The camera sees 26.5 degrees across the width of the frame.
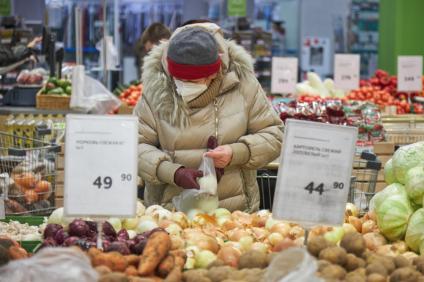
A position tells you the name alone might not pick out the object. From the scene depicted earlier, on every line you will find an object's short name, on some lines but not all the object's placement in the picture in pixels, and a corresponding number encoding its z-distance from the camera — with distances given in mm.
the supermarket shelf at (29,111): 8594
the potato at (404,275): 2662
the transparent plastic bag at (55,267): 2373
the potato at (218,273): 2650
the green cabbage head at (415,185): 3363
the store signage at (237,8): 14578
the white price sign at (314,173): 2807
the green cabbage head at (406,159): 3568
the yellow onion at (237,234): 3434
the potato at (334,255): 2682
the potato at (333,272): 2574
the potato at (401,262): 2775
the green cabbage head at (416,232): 3244
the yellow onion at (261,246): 3248
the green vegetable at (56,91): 8805
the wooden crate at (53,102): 8719
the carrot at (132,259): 2725
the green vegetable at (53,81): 8898
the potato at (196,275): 2633
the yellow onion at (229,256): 2939
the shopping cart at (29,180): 4863
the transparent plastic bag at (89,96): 8430
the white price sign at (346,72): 10148
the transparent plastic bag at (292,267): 2258
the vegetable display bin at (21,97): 9109
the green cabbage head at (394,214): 3354
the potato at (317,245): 2734
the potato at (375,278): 2641
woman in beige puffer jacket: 4301
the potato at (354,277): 2609
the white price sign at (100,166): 2836
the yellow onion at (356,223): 3572
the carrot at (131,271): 2680
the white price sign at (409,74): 9555
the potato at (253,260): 2764
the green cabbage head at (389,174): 3697
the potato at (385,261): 2740
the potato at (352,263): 2725
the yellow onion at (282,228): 3438
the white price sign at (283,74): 9609
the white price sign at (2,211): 3772
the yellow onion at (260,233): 3455
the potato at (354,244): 2830
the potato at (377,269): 2693
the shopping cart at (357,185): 4473
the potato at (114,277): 2494
